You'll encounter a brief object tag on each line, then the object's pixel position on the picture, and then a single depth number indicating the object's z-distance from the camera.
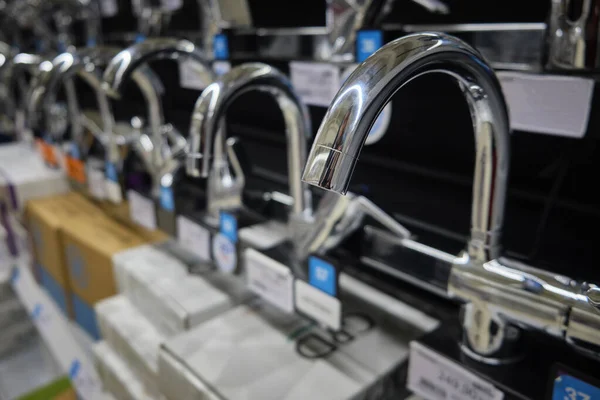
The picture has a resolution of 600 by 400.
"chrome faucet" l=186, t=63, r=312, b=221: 0.56
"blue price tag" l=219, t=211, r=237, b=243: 0.75
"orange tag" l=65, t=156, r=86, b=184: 1.24
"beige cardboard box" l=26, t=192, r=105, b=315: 1.18
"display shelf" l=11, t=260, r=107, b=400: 1.13
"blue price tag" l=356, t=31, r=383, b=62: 0.58
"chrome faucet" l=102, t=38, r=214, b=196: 0.68
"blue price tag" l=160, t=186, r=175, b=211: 0.87
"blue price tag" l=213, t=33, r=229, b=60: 0.88
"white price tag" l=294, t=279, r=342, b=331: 0.60
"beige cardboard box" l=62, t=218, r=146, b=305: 1.00
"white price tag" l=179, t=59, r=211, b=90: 1.02
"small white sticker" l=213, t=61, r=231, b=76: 0.90
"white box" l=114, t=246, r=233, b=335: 0.75
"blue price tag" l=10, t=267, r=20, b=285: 1.58
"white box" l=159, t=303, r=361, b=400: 0.58
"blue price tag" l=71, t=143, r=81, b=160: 1.25
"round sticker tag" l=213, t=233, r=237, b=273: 0.77
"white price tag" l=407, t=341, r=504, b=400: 0.48
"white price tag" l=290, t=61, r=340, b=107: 0.70
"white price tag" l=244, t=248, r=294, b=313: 0.65
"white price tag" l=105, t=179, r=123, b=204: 1.03
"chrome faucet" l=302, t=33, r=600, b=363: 0.34
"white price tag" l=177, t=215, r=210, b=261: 0.82
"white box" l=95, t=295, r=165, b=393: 0.78
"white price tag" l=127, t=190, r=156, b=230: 0.95
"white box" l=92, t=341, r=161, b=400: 0.84
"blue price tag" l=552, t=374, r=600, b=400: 0.40
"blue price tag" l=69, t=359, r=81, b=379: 1.17
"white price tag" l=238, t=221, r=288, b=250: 0.82
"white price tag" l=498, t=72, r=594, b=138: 0.45
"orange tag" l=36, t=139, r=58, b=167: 1.45
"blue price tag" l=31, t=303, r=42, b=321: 1.39
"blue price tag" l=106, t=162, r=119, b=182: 1.03
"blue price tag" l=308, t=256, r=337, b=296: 0.59
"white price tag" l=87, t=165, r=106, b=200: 1.12
